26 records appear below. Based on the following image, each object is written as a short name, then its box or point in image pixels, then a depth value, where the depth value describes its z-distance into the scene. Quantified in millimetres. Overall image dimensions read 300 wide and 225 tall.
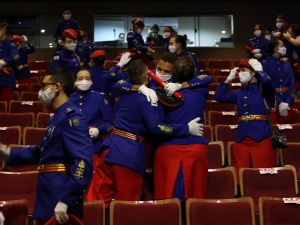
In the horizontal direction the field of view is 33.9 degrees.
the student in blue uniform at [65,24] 10672
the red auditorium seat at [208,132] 5742
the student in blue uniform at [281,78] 6363
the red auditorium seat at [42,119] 6348
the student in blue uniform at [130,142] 3506
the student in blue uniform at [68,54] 7117
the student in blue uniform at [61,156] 2525
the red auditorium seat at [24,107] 7172
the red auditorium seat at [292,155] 5062
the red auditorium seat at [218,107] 7441
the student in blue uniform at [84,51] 8362
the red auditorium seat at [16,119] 6371
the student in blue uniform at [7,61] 6991
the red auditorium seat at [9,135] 5605
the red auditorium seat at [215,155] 4863
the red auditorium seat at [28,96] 8009
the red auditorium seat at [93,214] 3146
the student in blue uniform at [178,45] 5929
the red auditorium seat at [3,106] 7254
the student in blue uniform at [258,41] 10864
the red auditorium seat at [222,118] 6578
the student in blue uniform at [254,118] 4578
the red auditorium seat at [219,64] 12164
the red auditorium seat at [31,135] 5473
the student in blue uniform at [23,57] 9336
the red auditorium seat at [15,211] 3020
